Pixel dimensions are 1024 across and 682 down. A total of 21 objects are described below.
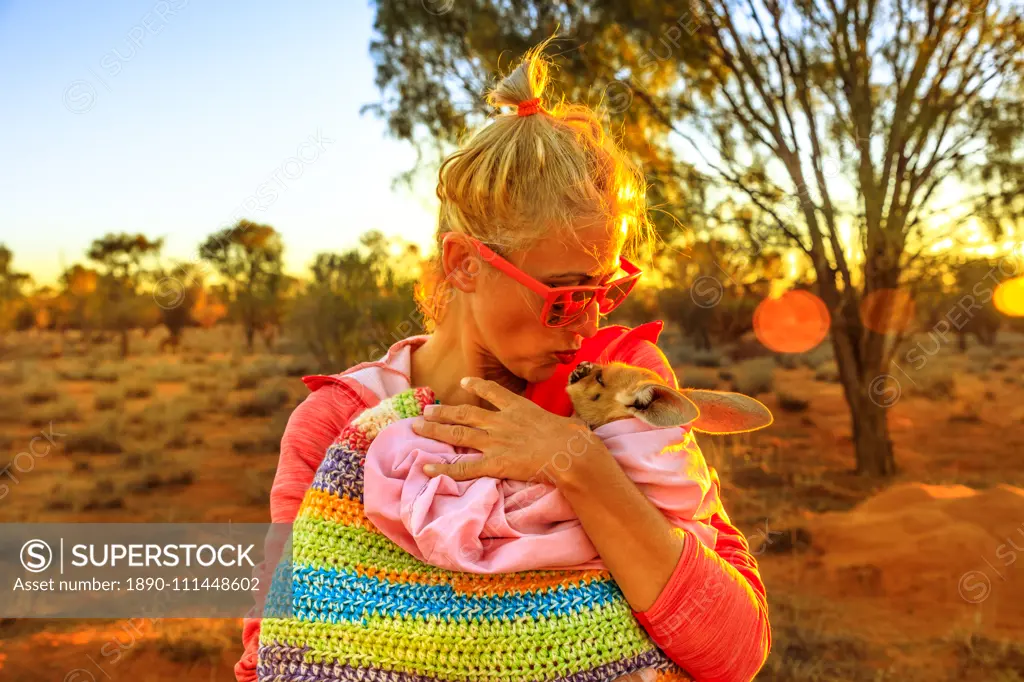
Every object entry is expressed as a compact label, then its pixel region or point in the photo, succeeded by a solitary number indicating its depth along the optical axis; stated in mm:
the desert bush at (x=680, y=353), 20500
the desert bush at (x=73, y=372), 19283
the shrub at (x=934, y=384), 18594
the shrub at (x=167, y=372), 19844
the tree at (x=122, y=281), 22250
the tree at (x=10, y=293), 22000
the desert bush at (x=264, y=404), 16516
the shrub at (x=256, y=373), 18734
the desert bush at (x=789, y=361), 22406
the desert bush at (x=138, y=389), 18406
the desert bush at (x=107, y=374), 19406
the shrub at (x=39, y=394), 17688
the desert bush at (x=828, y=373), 20375
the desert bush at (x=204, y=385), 18750
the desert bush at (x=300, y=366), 18422
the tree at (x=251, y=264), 21344
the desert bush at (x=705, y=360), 20969
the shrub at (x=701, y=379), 17159
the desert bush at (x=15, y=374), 18797
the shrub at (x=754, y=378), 18000
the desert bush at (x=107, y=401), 17344
